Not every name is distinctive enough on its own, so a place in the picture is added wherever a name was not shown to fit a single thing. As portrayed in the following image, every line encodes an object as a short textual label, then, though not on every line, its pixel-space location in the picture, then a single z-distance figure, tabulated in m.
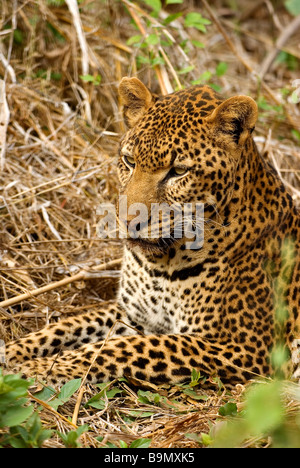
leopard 9.52
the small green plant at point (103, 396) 8.75
